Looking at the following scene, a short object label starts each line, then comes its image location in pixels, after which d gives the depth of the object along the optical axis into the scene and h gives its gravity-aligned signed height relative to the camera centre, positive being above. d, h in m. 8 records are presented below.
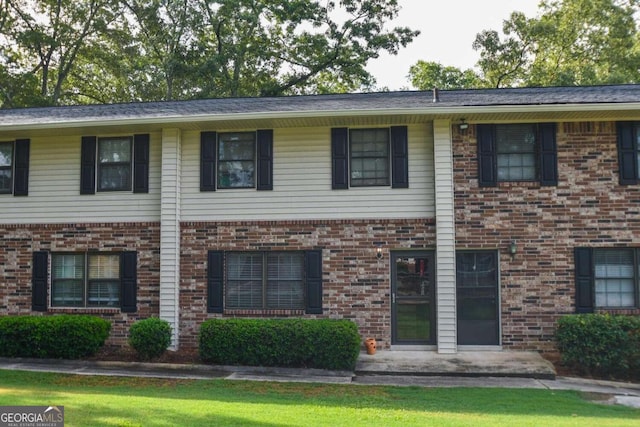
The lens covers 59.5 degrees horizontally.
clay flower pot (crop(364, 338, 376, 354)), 10.62 -1.88
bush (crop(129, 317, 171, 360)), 10.38 -1.68
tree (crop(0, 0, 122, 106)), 26.11 +9.83
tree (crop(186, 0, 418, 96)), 25.50 +9.39
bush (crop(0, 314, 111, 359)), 10.56 -1.71
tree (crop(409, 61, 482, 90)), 29.02 +8.98
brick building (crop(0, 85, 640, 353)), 10.65 +0.64
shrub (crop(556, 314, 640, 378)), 9.30 -1.63
